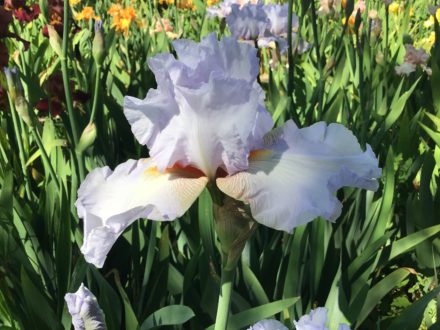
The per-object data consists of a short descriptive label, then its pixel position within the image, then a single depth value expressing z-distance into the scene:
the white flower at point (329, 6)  2.20
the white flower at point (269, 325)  0.60
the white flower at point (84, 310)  0.62
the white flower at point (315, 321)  0.54
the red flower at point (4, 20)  1.41
